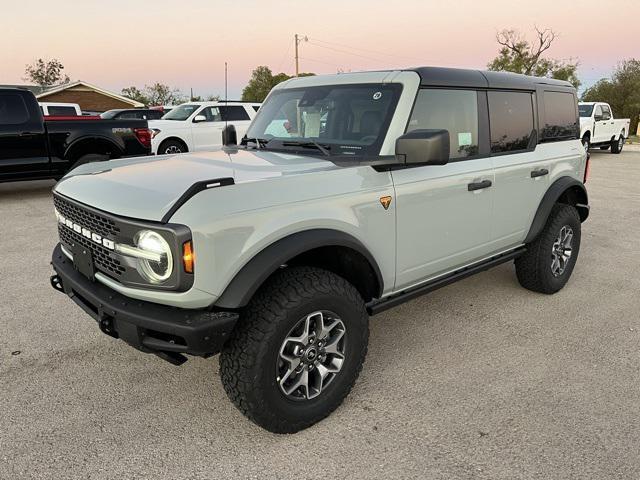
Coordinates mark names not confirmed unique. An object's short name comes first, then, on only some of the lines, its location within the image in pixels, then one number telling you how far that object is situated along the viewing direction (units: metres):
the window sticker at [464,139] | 3.42
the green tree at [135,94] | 77.25
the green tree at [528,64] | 44.89
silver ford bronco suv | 2.19
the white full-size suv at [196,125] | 12.62
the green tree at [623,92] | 38.78
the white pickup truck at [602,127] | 17.22
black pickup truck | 8.56
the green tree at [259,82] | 56.50
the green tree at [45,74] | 75.44
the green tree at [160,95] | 77.56
